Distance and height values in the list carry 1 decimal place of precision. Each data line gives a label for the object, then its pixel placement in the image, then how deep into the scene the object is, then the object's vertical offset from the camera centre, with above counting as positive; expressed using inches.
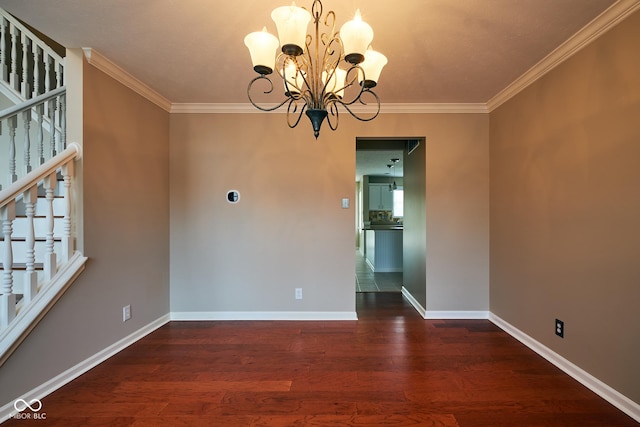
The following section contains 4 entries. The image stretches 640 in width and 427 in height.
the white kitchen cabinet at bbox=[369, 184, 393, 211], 315.3 +17.4
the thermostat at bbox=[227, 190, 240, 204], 118.1 +7.1
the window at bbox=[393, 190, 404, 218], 321.7 +10.6
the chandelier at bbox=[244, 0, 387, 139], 46.8 +29.7
